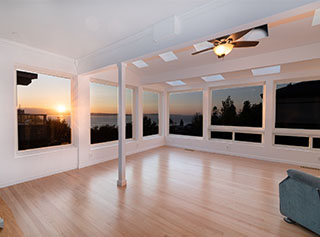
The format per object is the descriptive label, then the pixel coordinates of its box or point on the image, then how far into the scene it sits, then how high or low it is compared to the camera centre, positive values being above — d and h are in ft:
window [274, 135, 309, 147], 14.44 -2.41
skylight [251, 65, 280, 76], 14.57 +4.25
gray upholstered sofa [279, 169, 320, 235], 5.81 -3.38
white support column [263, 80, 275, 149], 15.44 +0.12
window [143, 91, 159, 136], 20.85 +0.22
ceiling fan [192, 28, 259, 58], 7.94 +3.71
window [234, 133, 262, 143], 16.55 -2.40
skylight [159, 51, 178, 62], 13.29 +5.02
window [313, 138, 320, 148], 13.85 -2.40
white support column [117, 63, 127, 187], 10.10 -0.49
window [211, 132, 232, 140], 18.34 -2.42
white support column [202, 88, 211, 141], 19.26 +0.36
